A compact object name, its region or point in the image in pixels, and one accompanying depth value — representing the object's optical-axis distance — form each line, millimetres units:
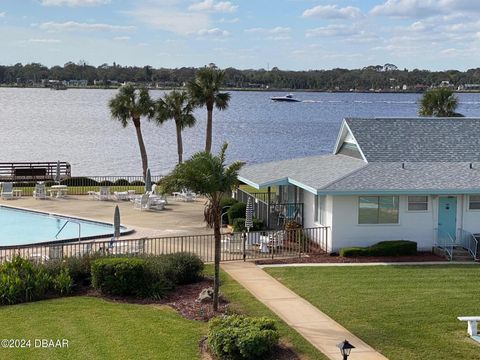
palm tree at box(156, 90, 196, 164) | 55156
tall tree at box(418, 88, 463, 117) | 67250
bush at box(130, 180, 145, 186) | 51031
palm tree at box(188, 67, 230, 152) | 54062
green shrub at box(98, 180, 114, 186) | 50288
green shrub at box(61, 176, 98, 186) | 50125
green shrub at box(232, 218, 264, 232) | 32844
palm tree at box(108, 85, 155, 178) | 52406
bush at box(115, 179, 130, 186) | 50688
